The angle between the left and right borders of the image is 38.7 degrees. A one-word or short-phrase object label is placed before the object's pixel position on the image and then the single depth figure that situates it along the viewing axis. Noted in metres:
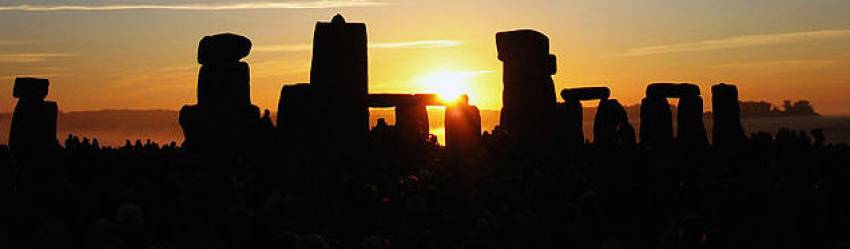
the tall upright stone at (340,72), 27.62
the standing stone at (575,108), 36.75
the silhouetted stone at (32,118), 31.06
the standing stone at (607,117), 34.75
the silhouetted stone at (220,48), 27.84
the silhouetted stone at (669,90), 36.59
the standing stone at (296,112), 27.08
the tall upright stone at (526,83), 34.88
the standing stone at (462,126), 30.11
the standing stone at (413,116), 38.38
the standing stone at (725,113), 35.72
